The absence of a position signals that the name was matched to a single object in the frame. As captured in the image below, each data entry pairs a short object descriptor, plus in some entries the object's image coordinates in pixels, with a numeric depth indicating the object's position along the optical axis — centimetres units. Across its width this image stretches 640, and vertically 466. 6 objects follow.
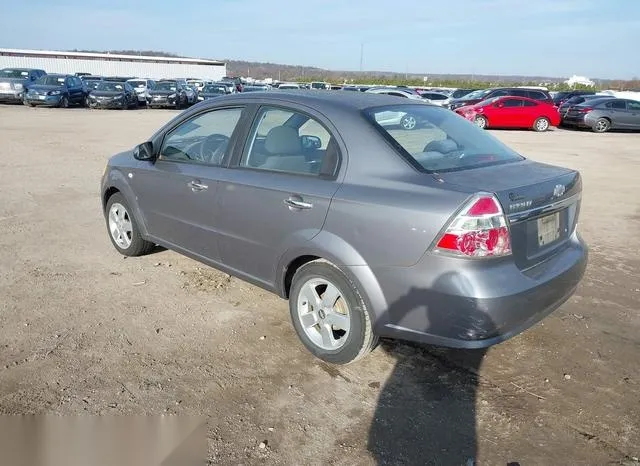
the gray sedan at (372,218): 297
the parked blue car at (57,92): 2656
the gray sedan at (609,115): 2430
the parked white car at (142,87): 3112
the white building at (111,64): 5859
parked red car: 2297
